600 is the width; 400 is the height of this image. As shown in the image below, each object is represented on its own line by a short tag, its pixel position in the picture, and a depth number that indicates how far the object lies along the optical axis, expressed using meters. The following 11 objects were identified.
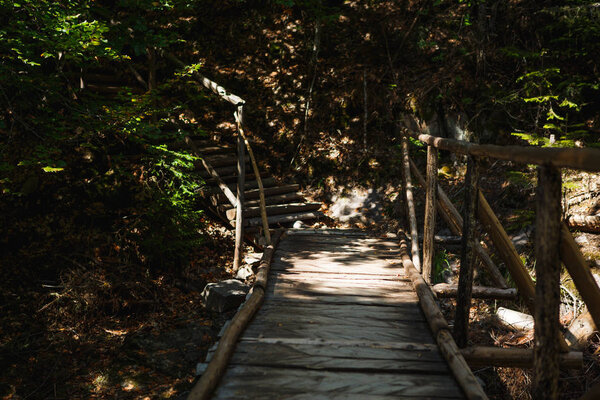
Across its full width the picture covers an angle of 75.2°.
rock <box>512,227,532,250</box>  7.11
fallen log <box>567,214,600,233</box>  6.54
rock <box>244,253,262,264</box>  7.35
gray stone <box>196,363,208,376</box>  2.73
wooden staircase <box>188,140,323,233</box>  7.87
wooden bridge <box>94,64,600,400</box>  1.92
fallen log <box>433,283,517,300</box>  4.57
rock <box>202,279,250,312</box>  6.22
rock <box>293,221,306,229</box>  8.09
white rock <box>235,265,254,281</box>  6.91
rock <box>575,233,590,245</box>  6.57
